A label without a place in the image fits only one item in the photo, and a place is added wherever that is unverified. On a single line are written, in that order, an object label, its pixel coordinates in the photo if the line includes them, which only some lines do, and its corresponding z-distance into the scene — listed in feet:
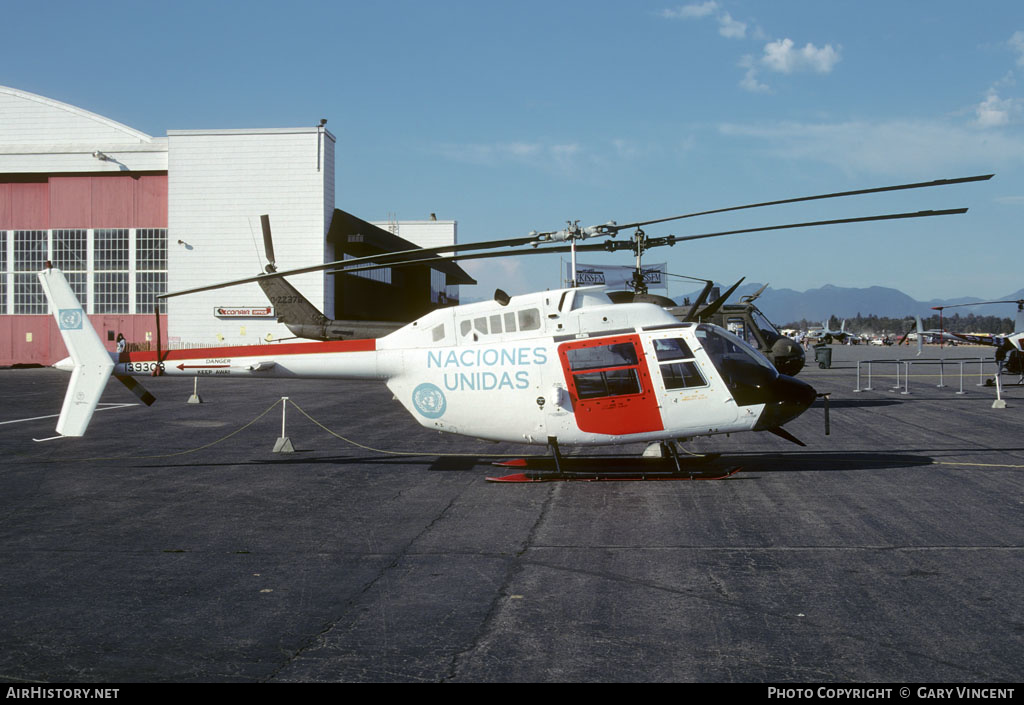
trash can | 163.84
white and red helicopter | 41.27
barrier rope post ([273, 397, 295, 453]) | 51.89
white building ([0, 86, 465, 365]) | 160.04
